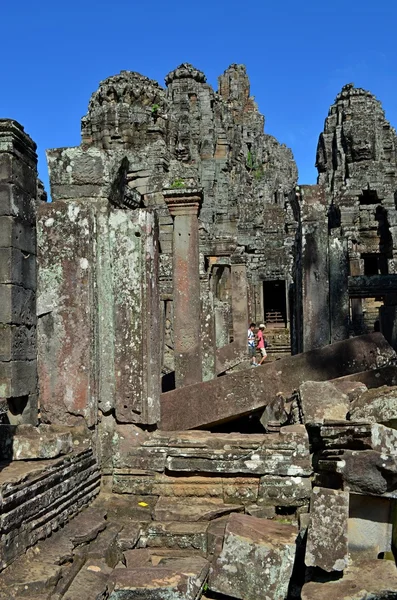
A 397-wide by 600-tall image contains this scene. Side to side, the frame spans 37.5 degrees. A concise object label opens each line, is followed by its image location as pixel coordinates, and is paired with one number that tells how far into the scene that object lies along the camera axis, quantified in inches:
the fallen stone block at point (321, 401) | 210.4
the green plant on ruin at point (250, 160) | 2015.1
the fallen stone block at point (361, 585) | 128.0
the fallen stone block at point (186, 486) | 197.6
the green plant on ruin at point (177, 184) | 328.5
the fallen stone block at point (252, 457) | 197.0
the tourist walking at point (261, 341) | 692.3
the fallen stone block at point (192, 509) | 185.8
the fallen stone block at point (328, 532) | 135.3
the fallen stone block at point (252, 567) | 149.1
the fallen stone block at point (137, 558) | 159.5
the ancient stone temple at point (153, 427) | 147.6
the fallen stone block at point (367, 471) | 149.6
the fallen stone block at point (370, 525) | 154.5
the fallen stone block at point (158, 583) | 139.6
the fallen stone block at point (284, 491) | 191.9
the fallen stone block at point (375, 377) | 252.8
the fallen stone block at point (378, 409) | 179.8
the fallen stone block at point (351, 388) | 221.5
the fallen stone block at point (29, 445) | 183.5
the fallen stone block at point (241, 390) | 239.1
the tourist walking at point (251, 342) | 713.0
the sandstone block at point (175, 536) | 174.4
